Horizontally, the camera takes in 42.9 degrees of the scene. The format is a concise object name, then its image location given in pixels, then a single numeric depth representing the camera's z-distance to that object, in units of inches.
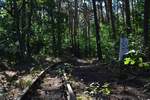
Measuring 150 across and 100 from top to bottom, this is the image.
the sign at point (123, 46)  288.5
